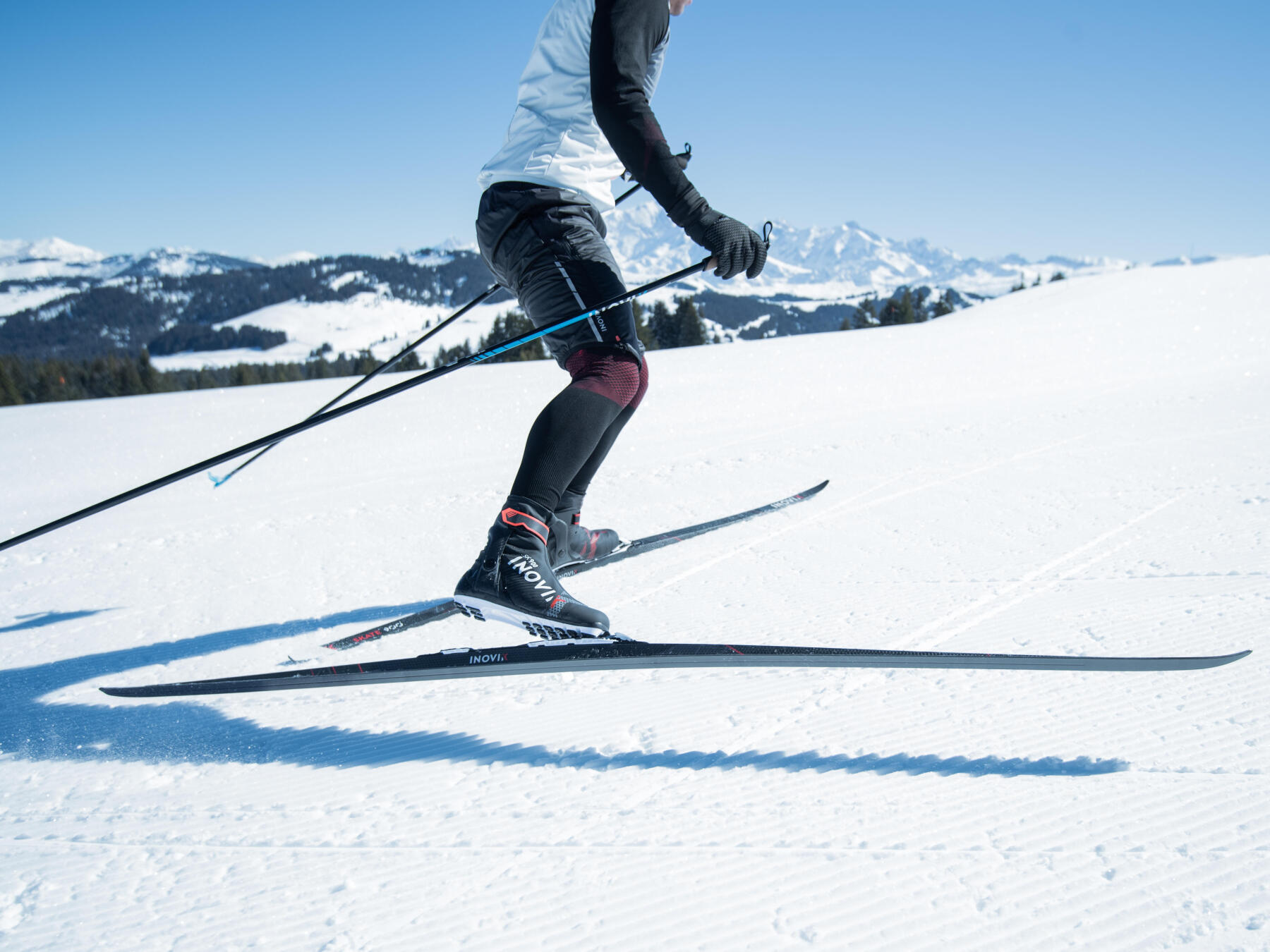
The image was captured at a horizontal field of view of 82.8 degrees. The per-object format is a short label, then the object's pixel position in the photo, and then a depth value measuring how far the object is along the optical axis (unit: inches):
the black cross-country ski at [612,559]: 90.3
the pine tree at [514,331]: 1712.6
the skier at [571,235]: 70.6
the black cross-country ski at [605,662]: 58.6
